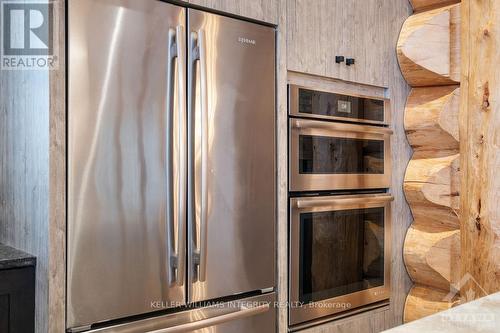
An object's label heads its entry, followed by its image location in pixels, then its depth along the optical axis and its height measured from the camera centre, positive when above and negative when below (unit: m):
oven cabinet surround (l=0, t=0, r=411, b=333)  1.46 +0.09
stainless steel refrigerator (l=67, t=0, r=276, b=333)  1.52 -0.01
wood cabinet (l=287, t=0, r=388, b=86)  2.10 +0.64
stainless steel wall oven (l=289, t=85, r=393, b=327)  2.12 -0.17
